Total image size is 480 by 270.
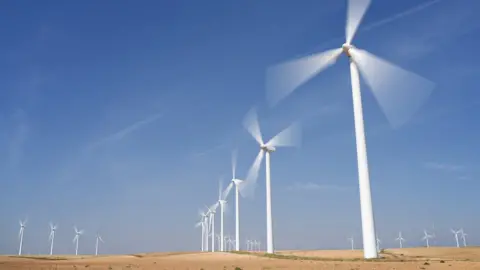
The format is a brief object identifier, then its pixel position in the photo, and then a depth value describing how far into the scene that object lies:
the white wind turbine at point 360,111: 41.91
